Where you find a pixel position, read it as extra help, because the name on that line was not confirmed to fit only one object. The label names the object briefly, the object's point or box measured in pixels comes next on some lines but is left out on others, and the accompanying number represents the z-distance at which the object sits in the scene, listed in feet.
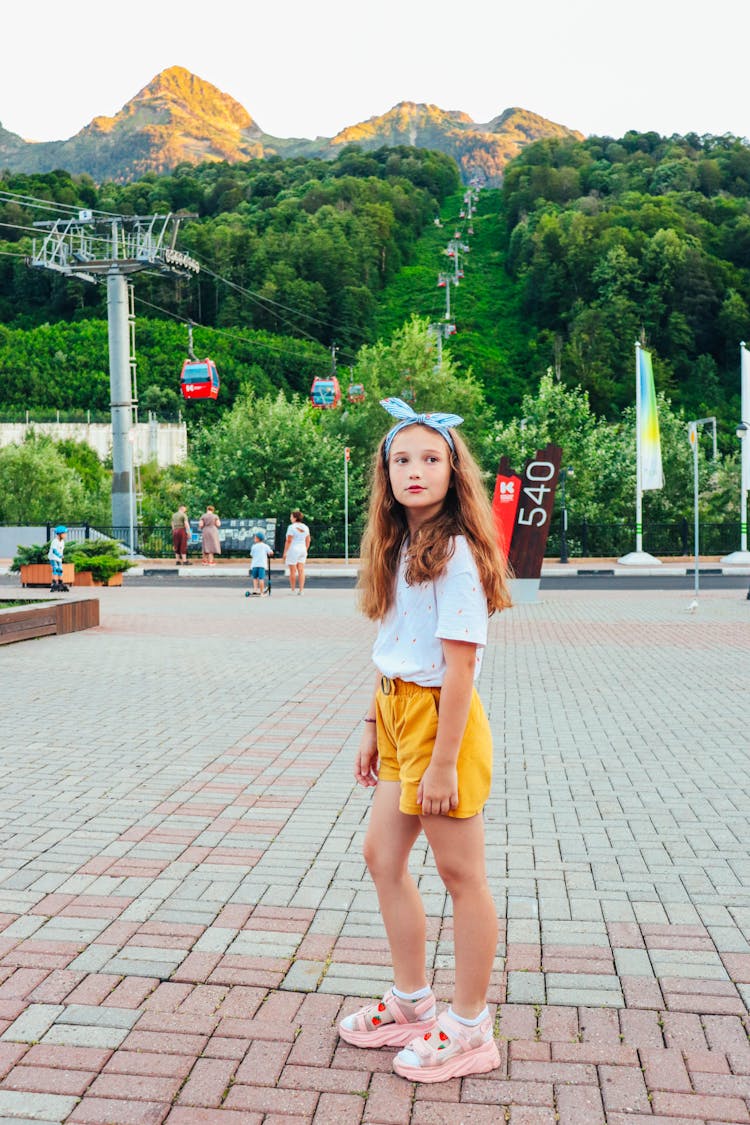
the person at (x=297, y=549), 69.82
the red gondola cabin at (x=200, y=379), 113.29
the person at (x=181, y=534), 113.80
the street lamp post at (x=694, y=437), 69.31
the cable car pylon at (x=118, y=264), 116.67
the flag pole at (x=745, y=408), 91.66
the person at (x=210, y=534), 108.88
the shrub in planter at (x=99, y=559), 83.15
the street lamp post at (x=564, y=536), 116.37
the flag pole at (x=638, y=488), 96.50
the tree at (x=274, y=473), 126.93
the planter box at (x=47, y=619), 41.29
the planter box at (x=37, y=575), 81.05
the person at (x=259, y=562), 71.46
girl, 8.78
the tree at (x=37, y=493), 151.84
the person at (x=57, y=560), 73.36
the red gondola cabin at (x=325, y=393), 138.00
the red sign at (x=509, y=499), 64.13
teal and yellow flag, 96.48
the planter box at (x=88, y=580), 85.92
